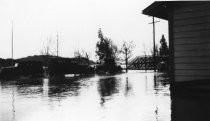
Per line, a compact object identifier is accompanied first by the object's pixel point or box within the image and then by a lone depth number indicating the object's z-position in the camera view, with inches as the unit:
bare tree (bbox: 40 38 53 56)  3476.9
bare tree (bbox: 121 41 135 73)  3334.2
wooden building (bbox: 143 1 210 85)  425.1
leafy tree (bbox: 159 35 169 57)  4123.5
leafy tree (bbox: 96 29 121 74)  3457.2
